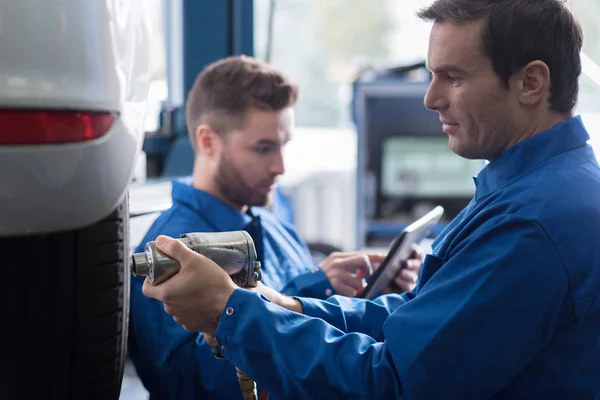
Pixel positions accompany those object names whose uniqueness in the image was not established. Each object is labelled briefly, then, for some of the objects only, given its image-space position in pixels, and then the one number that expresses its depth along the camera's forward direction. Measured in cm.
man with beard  158
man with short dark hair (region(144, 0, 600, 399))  98
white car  87
